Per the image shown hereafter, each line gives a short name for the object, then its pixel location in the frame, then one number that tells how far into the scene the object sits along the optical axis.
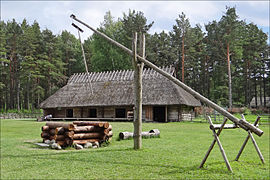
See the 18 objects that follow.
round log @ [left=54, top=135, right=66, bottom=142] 9.83
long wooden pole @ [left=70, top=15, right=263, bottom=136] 5.25
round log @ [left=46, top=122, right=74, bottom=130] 9.59
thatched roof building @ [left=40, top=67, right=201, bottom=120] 26.42
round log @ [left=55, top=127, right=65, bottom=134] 9.77
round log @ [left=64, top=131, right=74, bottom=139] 9.56
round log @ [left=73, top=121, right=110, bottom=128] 10.26
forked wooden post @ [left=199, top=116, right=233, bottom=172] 5.85
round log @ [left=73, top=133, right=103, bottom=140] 9.82
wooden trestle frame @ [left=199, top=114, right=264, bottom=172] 5.88
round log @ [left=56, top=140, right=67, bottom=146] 9.83
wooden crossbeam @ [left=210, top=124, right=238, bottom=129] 6.00
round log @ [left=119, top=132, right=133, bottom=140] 11.66
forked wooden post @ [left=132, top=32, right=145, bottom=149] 8.62
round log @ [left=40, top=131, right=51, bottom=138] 11.05
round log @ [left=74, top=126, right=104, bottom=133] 9.79
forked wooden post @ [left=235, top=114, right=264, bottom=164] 6.27
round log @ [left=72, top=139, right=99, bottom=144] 9.73
